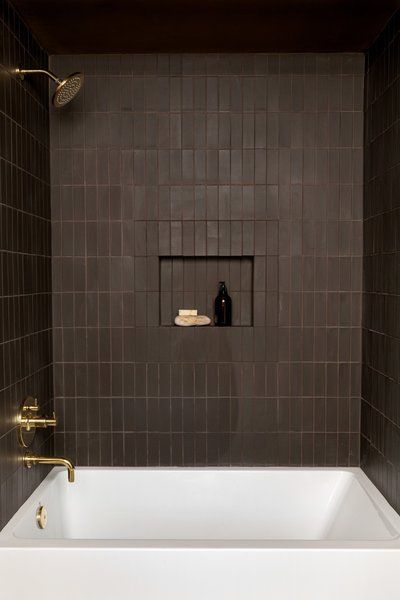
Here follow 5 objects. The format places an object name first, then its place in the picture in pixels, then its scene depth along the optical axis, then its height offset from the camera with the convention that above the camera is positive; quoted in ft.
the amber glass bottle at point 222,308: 8.56 -0.45
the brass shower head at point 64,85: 6.72 +2.14
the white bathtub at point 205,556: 5.87 -2.89
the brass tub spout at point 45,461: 7.04 -2.17
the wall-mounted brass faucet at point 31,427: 6.83 -1.72
